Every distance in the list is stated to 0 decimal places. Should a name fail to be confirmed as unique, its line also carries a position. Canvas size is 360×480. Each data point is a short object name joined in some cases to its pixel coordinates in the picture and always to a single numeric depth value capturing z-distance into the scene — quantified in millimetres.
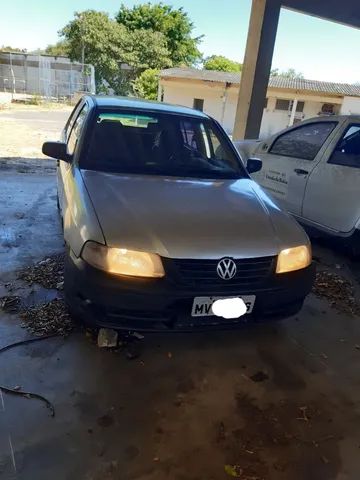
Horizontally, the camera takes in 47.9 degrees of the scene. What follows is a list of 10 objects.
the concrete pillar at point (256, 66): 7348
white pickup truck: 4180
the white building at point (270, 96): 23578
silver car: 2254
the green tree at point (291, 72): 67325
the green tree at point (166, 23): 32219
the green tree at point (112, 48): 29453
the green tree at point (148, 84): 28516
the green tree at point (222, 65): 36906
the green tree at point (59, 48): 31625
